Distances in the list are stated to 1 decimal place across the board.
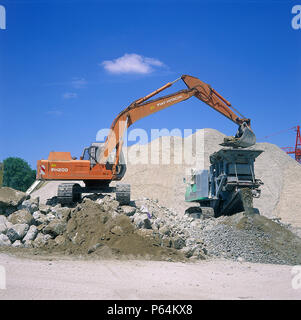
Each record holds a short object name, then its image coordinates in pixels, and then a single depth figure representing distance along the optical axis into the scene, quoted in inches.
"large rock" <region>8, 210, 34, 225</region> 445.4
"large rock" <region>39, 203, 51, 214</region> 499.5
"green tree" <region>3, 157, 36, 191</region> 1879.9
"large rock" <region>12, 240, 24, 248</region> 414.0
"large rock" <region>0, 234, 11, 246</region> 417.7
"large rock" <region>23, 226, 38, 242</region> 424.8
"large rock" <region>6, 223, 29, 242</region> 424.2
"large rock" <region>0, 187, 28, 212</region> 485.4
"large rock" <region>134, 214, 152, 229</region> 410.9
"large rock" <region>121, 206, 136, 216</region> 468.1
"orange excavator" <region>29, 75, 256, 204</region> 563.8
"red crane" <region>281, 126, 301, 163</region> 1492.6
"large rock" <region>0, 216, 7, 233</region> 433.1
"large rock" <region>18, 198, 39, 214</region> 478.0
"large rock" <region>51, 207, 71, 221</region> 456.7
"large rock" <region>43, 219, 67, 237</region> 431.5
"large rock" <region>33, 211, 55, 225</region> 457.4
